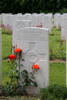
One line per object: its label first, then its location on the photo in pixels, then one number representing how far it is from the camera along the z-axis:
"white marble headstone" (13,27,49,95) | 5.84
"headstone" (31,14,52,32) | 14.90
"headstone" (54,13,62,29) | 17.00
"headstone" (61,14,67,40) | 12.37
